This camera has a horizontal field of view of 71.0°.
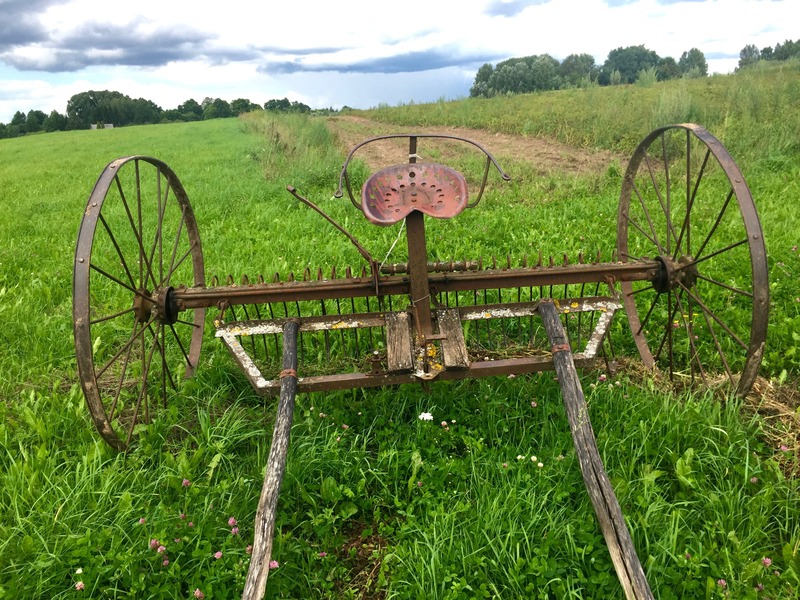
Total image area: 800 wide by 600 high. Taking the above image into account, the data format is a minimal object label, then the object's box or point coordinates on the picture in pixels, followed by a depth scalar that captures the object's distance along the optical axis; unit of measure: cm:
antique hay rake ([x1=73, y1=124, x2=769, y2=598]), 213
